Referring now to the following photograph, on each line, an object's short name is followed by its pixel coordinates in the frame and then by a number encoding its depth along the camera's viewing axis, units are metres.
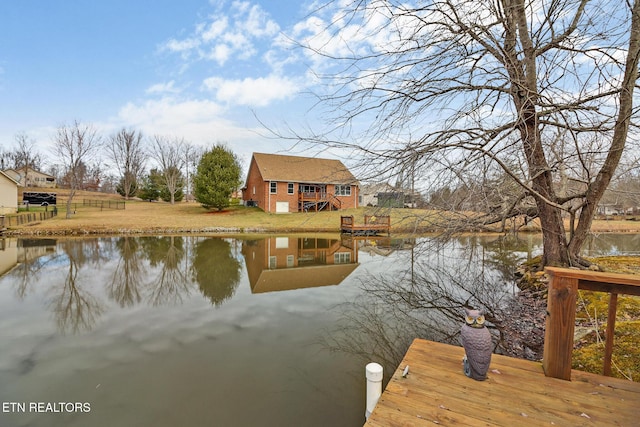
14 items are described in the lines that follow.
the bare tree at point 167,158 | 38.38
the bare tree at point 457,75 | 3.51
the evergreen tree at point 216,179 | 28.30
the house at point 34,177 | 42.28
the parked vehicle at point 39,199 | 28.38
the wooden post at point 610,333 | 2.29
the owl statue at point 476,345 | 2.37
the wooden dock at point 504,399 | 1.94
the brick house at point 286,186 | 27.95
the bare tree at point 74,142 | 23.84
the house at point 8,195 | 21.95
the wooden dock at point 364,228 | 19.91
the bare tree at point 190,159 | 42.42
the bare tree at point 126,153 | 41.83
